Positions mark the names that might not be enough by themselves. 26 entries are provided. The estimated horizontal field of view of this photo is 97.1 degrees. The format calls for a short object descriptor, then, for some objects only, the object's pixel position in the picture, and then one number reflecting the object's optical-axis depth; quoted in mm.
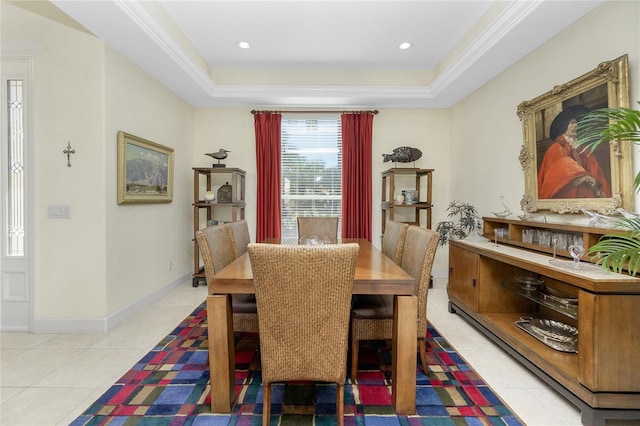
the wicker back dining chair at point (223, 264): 1773
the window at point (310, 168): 4328
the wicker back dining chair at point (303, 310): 1214
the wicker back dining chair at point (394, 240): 2293
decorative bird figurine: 3959
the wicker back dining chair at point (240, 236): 2422
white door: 2492
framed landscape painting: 2691
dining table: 1517
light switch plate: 2490
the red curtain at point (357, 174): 4172
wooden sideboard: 1418
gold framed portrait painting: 1824
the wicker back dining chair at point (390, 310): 1767
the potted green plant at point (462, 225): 3443
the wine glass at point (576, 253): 1700
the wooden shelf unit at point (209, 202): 3838
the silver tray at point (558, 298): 1959
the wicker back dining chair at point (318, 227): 3420
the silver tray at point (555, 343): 1833
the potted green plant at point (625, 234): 1284
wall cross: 2467
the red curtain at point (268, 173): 4164
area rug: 1511
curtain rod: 4184
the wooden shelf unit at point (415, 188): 3873
